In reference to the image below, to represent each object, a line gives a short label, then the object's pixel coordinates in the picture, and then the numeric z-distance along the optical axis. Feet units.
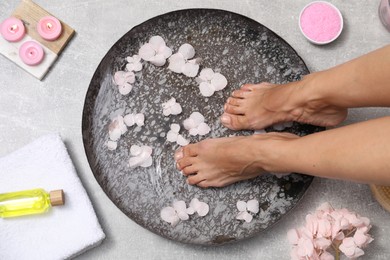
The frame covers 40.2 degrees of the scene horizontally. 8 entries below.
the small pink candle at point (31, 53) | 4.11
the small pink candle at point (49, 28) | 4.14
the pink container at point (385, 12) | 4.24
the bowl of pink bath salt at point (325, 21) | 4.25
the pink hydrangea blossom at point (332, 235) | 3.61
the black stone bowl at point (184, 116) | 3.91
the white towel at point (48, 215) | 3.82
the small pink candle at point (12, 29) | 4.11
